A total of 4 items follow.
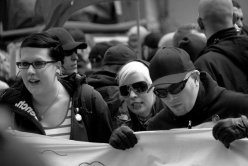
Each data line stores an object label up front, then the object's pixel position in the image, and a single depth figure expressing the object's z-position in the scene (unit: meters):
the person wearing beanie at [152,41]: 12.85
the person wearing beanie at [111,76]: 7.53
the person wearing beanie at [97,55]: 9.91
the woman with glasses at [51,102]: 6.07
